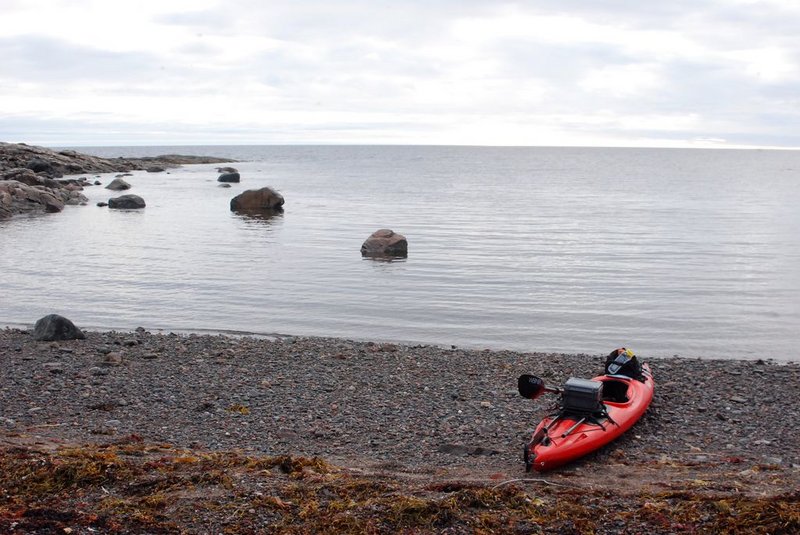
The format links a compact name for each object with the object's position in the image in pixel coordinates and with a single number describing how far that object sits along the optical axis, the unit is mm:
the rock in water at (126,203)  50594
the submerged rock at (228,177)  82125
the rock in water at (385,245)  29766
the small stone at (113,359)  14031
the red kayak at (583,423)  9273
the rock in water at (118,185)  66062
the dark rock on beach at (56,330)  15727
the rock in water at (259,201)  49625
